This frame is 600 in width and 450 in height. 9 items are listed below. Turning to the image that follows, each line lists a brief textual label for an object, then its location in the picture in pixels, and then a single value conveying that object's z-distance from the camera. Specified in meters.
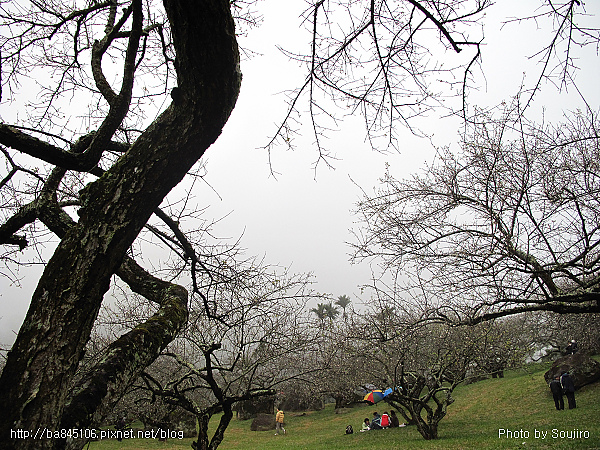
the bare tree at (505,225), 5.04
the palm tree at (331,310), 45.59
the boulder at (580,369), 14.45
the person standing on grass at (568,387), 11.90
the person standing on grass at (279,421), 19.62
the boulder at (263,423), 21.41
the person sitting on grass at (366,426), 15.99
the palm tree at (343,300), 48.89
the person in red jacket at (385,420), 15.55
